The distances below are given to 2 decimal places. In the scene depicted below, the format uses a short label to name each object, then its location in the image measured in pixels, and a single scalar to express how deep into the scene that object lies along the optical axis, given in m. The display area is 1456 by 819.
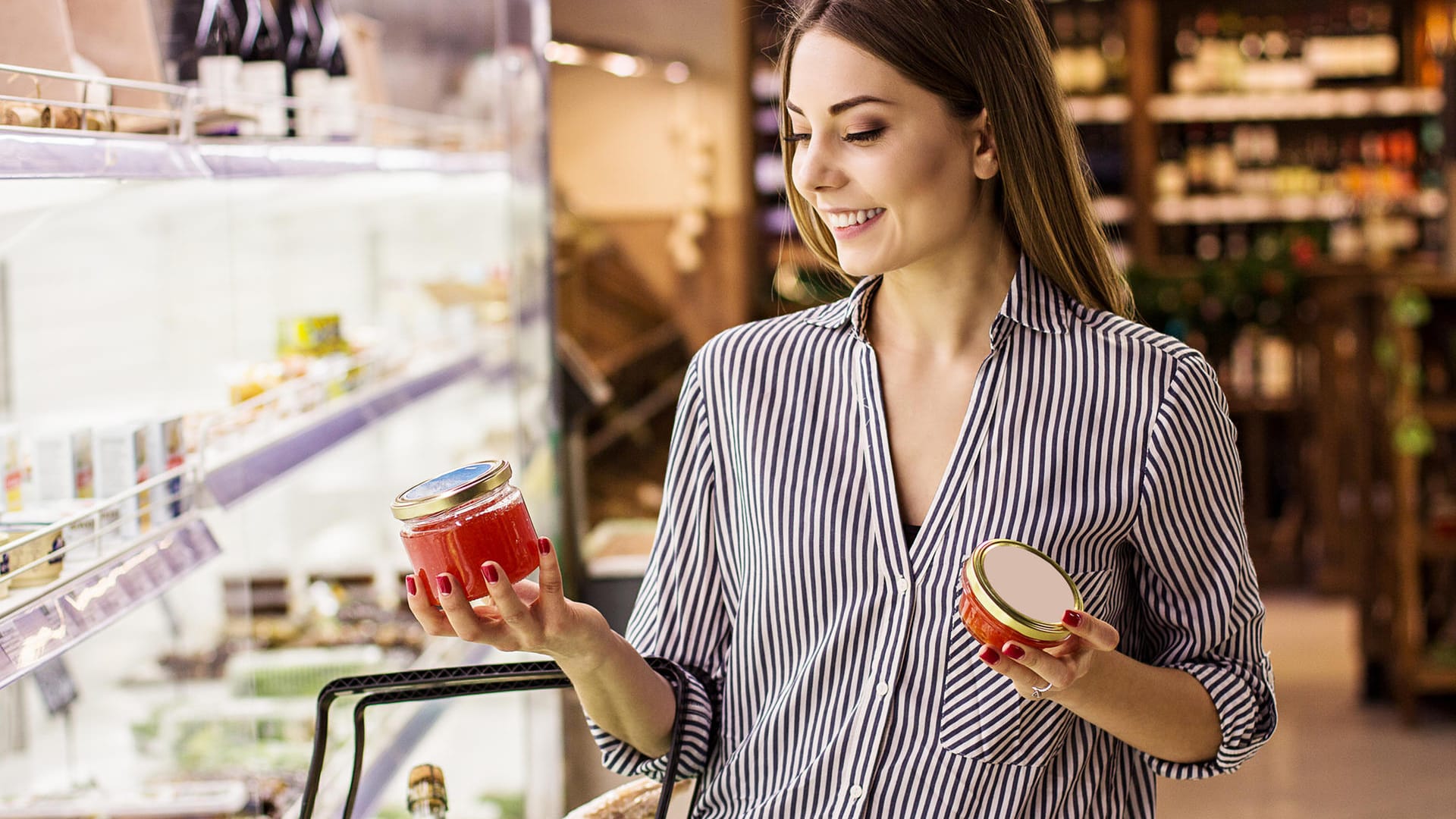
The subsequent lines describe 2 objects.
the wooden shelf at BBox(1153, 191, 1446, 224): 7.63
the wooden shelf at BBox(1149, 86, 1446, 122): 7.50
